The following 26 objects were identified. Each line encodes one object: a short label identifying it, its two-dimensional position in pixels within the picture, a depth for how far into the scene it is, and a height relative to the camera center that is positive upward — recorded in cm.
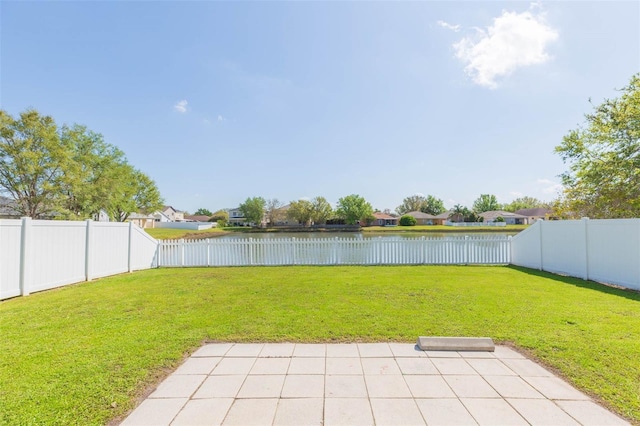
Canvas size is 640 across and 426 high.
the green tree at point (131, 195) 2248 +243
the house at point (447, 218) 5469 +14
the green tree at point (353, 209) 4872 +172
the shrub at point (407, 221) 5039 -46
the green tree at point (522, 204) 6488 +371
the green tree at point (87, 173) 1669 +316
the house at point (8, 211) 1733 +43
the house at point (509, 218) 5047 +17
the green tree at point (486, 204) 6047 +333
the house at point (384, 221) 5756 -54
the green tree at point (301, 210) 4812 +145
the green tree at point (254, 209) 5034 +169
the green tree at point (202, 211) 9459 +238
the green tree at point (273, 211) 5206 +136
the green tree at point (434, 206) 6209 +292
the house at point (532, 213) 4943 +115
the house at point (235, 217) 6174 +10
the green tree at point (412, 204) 6623 +358
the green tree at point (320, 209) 4888 +169
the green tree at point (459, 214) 5410 +96
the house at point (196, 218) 7503 -5
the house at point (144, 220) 4286 -39
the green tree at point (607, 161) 887 +210
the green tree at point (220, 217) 6448 +21
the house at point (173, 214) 6054 +93
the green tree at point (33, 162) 1462 +311
